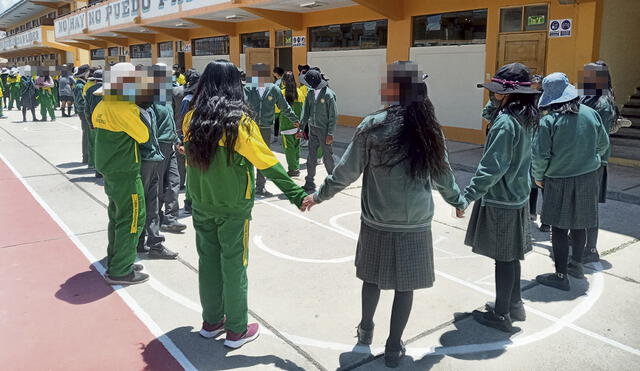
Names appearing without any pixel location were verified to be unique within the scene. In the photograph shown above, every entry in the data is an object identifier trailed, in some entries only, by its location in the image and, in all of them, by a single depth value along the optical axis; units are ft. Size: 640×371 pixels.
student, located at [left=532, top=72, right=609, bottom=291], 13.44
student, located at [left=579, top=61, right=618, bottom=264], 15.92
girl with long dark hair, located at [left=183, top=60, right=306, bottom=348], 10.39
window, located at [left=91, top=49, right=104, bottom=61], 106.93
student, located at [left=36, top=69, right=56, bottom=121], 57.31
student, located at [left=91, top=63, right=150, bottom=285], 13.61
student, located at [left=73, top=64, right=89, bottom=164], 32.12
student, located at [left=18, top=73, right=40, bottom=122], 61.05
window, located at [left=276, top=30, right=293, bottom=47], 55.03
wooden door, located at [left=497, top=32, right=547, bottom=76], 33.14
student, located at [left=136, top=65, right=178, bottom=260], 15.37
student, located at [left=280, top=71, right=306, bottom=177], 27.53
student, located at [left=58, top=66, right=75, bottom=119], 63.21
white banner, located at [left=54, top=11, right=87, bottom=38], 91.91
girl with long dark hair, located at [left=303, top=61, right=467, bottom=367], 9.46
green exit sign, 33.01
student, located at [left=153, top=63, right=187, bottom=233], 18.53
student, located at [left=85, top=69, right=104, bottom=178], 25.02
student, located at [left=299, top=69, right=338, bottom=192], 25.08
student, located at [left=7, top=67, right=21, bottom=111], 68.23
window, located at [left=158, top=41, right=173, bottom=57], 76.54
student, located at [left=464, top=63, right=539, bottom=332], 10.93
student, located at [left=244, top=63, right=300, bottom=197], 25.35
